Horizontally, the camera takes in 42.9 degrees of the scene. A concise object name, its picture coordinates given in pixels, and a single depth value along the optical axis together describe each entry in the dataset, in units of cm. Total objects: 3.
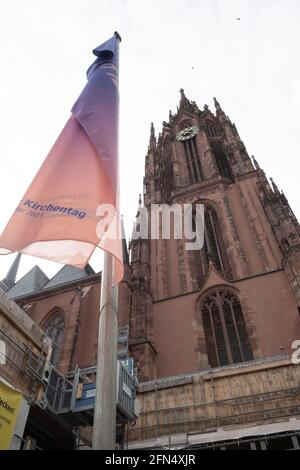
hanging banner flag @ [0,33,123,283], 477
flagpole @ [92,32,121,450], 365
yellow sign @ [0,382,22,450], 652
